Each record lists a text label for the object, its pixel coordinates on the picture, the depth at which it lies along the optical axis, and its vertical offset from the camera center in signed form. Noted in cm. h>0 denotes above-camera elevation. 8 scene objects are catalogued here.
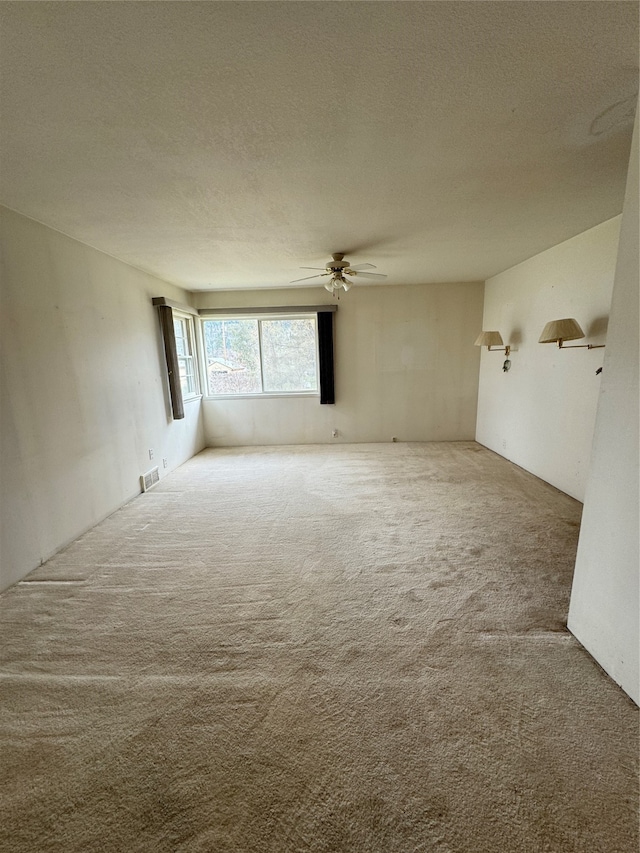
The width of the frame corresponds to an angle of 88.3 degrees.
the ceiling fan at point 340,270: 317 +85
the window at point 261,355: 512 +11
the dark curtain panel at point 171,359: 398 +7
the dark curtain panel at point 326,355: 484 +8
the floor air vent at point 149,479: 359 -125
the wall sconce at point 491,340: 398 +18
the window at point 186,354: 468 +15
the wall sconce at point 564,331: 277 +18
